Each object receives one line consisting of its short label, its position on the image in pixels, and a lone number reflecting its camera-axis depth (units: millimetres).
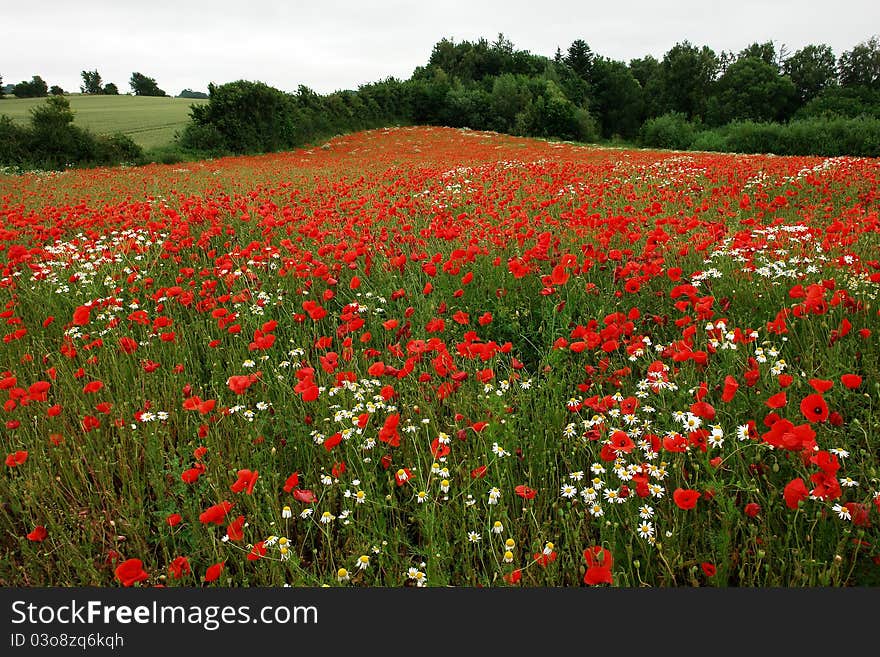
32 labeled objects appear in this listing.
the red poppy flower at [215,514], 1929
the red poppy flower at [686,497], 1755
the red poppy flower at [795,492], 1665
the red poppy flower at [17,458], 2313
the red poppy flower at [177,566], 1712
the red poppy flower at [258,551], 1849
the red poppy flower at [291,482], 2203
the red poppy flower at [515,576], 1750
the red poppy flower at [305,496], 2121
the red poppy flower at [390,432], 2316
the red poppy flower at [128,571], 1622
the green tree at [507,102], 41875
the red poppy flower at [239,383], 2472
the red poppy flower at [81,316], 3185
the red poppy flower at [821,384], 1912
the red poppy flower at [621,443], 2054
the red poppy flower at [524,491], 2043
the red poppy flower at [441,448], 2307
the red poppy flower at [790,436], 1706
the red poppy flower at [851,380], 2072
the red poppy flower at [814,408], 1852
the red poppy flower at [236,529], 1877
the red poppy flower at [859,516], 1828
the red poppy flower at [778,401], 1951
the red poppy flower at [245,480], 1969
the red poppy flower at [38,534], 2086
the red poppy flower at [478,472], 2209
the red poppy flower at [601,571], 1603
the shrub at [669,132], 41616
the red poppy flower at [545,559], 1815
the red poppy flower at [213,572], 1770
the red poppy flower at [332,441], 2180
